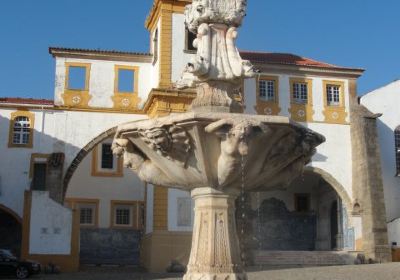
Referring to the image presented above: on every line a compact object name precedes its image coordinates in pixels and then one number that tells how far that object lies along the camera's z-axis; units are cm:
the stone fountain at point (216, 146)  720
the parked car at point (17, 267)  1939
